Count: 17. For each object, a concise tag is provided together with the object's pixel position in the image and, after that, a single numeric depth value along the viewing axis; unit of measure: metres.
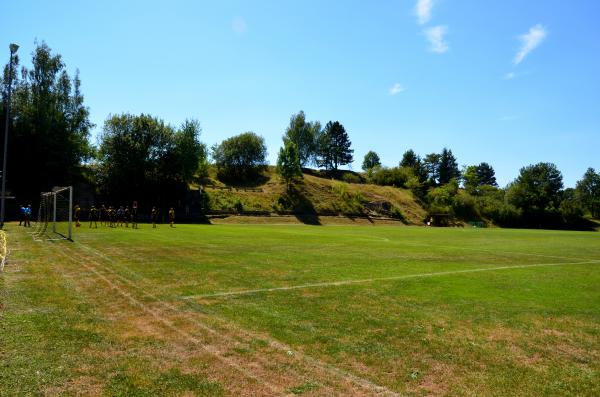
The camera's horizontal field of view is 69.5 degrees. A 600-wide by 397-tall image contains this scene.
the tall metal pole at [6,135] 28.08
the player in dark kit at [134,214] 39.82
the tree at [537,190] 107.06
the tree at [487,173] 181.12
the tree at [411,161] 138.88
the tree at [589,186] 148.49
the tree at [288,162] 88.69
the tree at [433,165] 147.38
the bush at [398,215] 89.99
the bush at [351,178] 118.14
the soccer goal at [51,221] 24.69
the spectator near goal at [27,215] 35.62
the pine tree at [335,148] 133.12
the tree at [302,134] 120.25
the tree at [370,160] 153.75
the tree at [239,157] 101.69
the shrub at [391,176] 118.75
